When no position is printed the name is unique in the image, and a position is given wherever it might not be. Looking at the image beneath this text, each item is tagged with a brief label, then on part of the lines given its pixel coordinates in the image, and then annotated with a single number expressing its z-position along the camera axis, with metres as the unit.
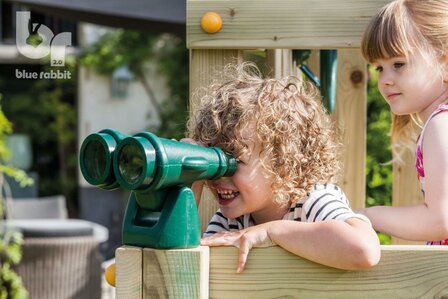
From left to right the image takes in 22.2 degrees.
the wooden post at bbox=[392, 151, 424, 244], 2.90
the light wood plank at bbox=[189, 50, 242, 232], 2.08
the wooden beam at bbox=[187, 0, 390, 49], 2.06
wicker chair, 5.28
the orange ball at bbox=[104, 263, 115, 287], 1.72
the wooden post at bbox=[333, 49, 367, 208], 3.07
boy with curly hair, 1.82
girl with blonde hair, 1.97
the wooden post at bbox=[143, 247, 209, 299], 1.57
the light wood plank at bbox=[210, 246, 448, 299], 1.60
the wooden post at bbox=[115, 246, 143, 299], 1.59
